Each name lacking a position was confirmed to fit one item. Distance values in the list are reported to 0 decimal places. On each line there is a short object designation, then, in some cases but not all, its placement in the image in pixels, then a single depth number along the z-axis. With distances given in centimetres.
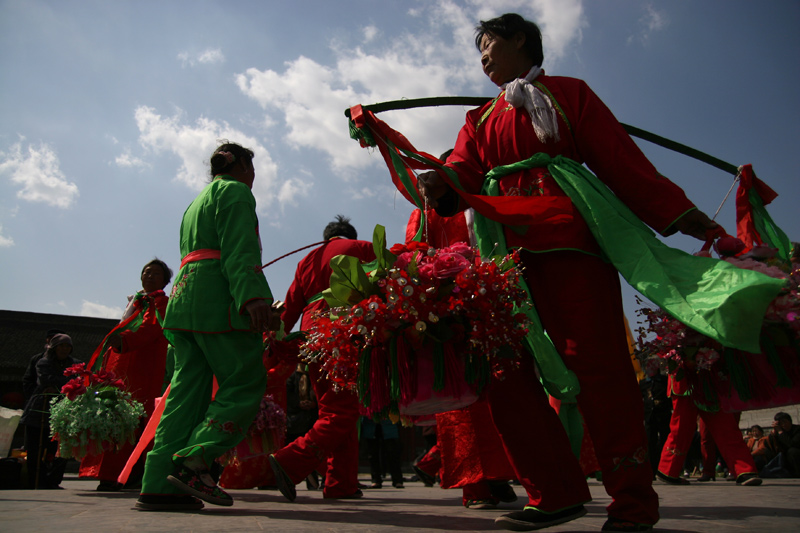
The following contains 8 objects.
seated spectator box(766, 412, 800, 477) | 797
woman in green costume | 302
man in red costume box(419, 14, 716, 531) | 221
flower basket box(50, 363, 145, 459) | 477
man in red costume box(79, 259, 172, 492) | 523
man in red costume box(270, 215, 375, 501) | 380
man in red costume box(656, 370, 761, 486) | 575
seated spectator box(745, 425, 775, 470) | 870
